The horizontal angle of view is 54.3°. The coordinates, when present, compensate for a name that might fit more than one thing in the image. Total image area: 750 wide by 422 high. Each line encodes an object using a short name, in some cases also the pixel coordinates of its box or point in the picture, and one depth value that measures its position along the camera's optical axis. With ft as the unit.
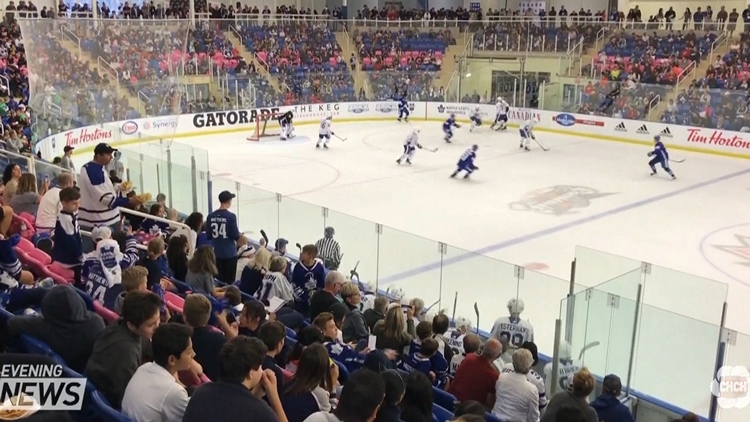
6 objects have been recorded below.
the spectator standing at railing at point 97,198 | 21.62
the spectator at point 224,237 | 22.84
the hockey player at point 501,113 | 72.49
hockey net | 67.05
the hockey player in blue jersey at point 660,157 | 50.88
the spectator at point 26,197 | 23.91
